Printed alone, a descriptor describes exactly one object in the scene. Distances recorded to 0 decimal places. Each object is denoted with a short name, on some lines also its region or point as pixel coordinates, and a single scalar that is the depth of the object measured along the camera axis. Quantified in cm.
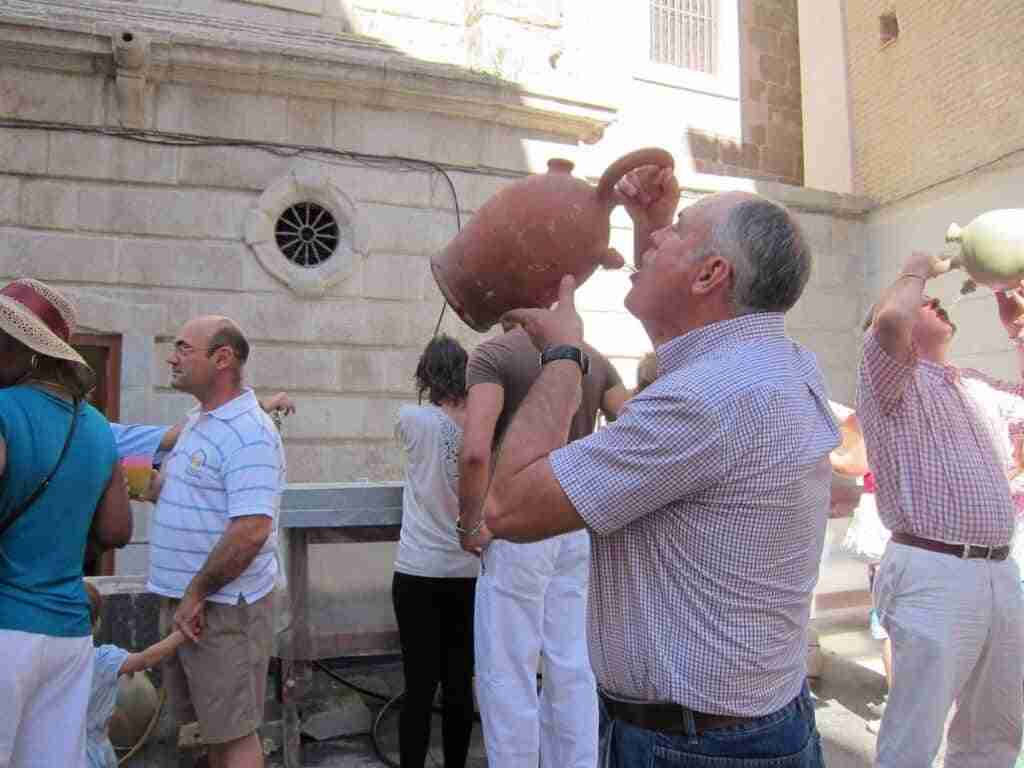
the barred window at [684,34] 1309
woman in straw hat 226
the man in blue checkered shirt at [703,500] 147
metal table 407
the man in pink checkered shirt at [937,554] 266
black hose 411
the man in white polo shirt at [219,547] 295
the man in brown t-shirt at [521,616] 307
